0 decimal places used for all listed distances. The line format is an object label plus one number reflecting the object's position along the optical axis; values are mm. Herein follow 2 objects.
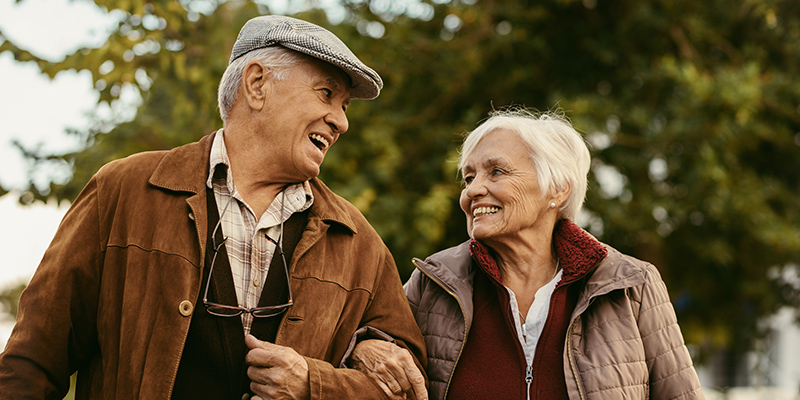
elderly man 1783
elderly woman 2213
